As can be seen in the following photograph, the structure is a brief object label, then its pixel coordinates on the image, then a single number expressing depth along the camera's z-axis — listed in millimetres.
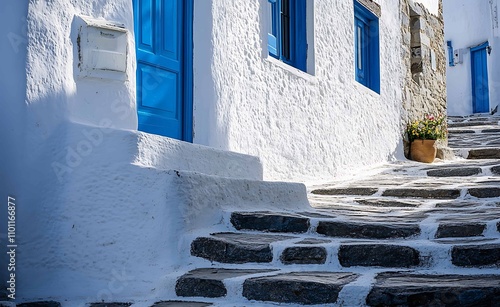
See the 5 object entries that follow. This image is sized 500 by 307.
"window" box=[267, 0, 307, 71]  6773
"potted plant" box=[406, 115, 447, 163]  8961
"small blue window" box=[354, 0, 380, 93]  8570
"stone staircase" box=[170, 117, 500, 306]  2918
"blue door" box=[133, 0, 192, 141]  4930
